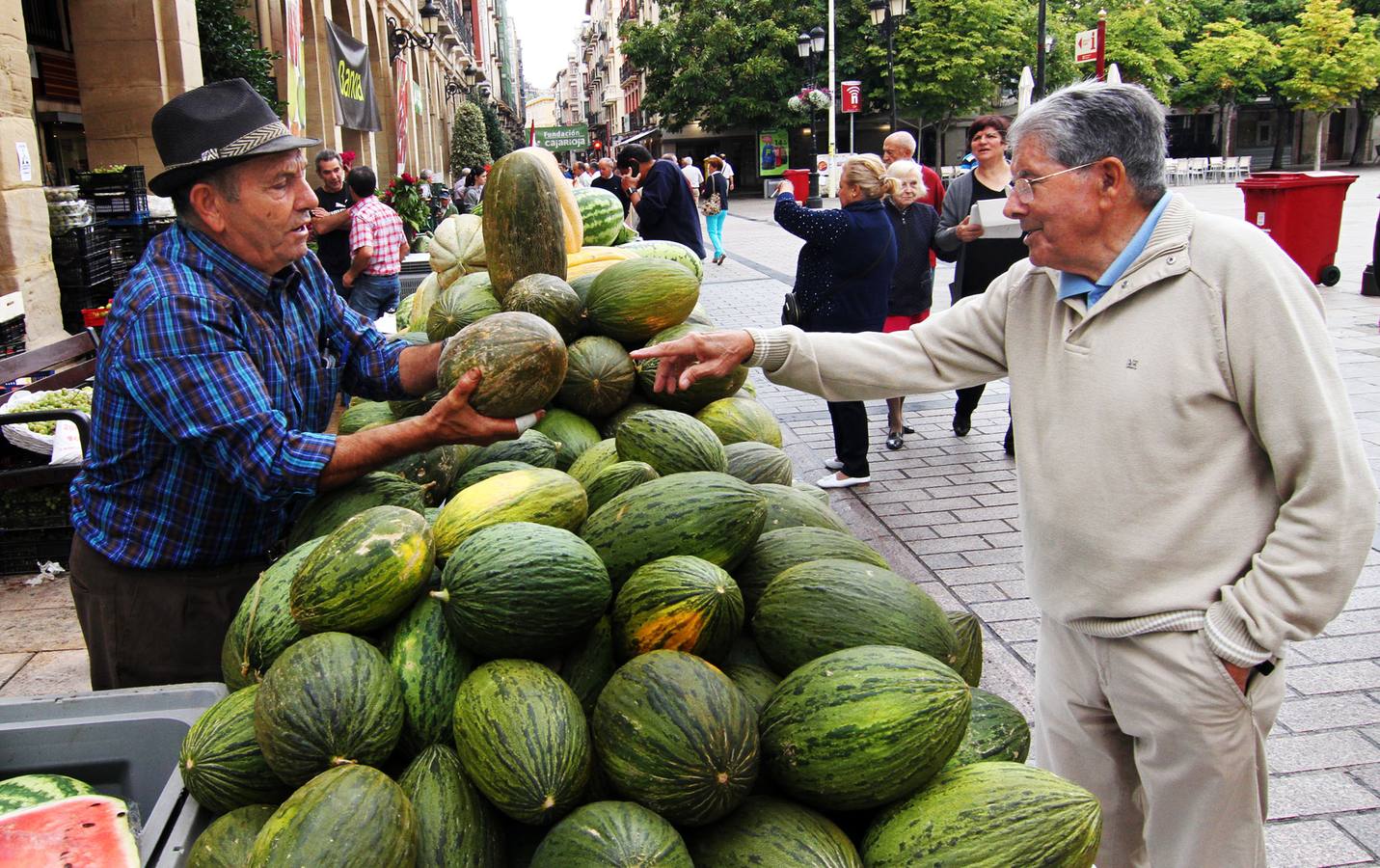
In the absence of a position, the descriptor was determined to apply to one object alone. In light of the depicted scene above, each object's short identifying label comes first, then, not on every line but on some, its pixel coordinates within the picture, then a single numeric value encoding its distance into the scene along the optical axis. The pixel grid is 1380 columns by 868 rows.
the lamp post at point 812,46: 32.81
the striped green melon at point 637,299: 3.62
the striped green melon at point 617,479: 2.58
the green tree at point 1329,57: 47.06
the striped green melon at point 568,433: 3.12
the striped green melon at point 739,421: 3.38
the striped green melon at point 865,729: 1.65
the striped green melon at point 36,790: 1.94
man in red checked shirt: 9.59
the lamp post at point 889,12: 28.67
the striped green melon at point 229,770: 1.78
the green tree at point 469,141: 34.22
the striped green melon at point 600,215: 5.98
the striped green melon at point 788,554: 2.26
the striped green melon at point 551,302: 3.52
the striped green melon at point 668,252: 5.07
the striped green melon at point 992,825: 1.57
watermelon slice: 1.77
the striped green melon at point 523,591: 1.88
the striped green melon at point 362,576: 1.93
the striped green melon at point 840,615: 1.96
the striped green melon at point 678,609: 1.93
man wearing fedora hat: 2.28
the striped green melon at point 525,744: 1.63
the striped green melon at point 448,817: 1.60
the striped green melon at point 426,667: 1.85
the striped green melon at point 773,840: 1.59
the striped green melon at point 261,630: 2.02
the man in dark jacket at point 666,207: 11.22
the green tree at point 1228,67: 48.91
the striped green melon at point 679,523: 2.15
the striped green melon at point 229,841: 1.64
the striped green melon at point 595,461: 2.78
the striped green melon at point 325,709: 1.67
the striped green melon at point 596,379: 3.35
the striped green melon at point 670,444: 2.74
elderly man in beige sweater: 2.07
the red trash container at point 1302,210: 13.09
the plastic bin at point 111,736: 2.12
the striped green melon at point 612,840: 1.52
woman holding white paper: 7.08
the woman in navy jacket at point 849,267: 6.60
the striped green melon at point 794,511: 2.57
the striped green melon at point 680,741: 1.62
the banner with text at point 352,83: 16.77
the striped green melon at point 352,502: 2.50
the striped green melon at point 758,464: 3.04
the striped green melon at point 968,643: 2.15
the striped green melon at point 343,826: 1.46
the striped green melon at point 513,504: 2.28
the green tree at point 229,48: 10.90
